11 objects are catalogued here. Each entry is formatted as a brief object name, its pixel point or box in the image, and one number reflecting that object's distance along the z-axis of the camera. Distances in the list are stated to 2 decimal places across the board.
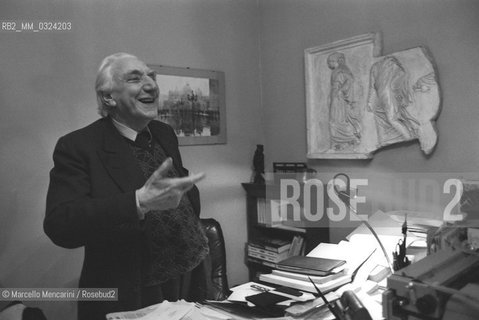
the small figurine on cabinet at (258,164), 3.21
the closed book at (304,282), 1.34
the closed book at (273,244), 2.93
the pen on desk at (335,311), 1.02
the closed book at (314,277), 1.37
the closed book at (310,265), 1.41
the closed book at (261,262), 3.00
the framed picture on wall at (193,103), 2.77
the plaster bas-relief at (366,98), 2.28
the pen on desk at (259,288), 1.44
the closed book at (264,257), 2.92
